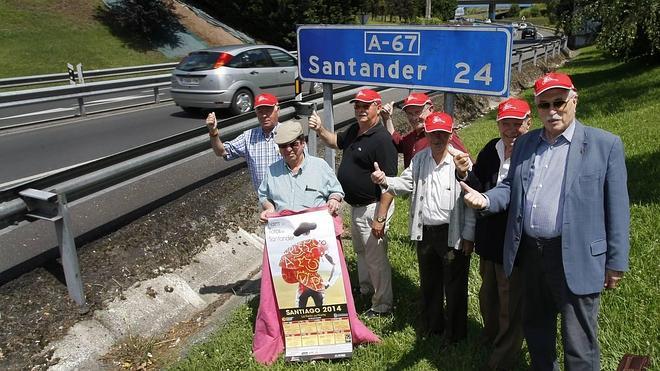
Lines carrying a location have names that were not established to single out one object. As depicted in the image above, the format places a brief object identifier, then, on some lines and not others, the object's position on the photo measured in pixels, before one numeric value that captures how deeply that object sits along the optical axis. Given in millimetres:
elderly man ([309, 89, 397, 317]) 4051
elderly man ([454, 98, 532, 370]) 3266
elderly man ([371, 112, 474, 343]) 3484
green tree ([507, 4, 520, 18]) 126888
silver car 12273
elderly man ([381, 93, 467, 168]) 3934
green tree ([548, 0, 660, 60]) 10219
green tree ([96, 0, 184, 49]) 27375
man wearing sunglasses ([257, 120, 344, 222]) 3844
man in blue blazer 2611
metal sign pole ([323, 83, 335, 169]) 4991
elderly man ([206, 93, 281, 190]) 4398
